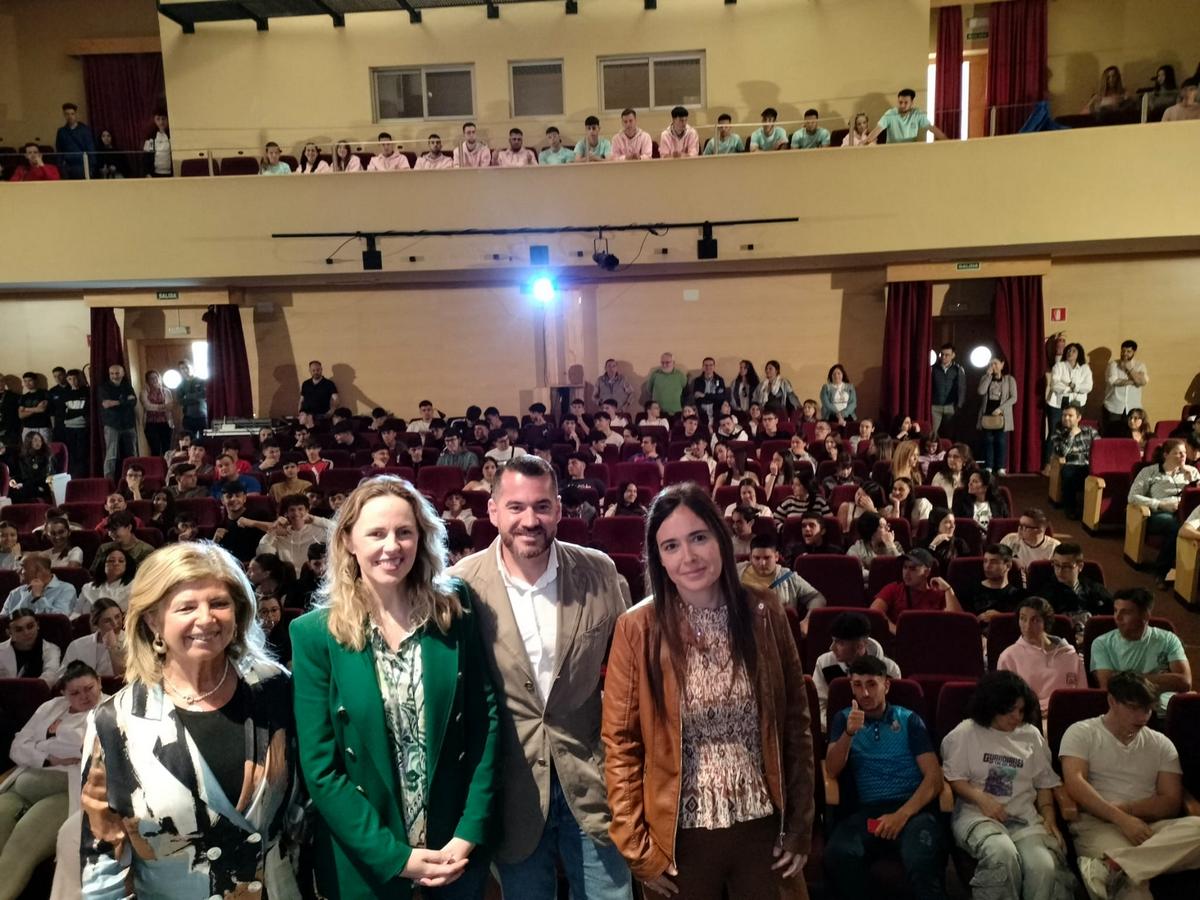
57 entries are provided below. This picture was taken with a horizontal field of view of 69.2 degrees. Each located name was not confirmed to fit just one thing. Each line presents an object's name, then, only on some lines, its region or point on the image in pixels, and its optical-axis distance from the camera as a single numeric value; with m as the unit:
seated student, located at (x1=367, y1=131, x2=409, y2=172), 9.93
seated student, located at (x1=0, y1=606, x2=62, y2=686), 4.18
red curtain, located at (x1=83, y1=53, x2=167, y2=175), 12.14
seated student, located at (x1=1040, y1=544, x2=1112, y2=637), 4.51
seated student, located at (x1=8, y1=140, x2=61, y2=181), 9.91
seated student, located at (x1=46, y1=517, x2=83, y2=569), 5.76
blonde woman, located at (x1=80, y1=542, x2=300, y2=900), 1.68
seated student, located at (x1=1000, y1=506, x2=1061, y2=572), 5.18
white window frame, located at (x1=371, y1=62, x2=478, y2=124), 10.80
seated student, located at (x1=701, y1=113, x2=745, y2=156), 9.63
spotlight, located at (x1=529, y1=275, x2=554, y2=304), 10.30
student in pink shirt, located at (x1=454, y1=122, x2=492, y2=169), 10.06
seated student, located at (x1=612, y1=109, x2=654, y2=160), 9.70
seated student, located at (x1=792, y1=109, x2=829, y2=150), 9.59
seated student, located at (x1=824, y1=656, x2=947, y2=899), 2.82
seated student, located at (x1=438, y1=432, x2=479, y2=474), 7.93
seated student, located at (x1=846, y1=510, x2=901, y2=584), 5.34
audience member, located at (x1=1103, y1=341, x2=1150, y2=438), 9.34
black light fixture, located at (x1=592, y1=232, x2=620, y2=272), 9.34
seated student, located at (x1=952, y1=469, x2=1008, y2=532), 6.21
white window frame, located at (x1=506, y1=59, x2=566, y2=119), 10.72
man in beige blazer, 1.97
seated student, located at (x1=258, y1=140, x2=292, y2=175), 10.02
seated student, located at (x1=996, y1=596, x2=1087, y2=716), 3.75
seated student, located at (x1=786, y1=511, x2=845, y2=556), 5.38
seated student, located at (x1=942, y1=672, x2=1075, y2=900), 2.88
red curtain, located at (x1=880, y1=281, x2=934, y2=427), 9.90
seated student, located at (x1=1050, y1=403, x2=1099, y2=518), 7.79
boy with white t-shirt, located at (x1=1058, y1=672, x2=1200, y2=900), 2.71
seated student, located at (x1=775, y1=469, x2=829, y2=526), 6.32
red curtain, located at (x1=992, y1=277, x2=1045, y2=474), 9.68
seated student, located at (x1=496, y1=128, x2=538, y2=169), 9.84
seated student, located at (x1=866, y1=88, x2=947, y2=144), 9.25
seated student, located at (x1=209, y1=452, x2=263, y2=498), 7.09
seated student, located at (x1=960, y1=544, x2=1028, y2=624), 4.63
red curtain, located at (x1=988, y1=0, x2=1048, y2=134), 10.86
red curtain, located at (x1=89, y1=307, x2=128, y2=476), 10.62
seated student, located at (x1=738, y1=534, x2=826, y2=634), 4.55
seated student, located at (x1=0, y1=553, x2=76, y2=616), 4.94
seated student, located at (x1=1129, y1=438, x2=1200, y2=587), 6.12
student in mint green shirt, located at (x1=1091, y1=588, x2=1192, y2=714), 3.73
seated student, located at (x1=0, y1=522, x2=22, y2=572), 5.71
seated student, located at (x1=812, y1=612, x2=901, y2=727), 3.54
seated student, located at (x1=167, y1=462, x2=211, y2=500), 7.00
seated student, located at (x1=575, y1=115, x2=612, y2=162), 9.91
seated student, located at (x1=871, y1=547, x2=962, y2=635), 4.57
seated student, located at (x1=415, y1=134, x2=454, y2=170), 10.10
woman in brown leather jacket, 1.82
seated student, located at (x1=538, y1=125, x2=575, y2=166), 9.81
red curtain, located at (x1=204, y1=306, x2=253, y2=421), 10.80
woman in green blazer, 1.79
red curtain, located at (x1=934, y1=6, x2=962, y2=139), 11.09
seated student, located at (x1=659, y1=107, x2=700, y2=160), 9.73
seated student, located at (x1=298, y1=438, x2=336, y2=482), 7.69
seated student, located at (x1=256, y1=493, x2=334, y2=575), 5.82
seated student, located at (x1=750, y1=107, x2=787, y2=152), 9.53
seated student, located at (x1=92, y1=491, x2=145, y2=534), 6.24
